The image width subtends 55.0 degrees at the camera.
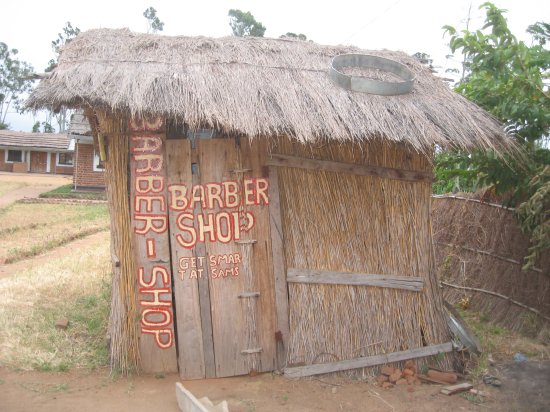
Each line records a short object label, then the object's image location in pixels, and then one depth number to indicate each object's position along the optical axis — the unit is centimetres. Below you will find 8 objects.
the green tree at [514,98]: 520
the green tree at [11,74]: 5384
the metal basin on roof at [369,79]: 540
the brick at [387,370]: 517
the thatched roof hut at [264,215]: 491
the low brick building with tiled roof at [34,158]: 3416
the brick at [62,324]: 601
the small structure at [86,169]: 2419
